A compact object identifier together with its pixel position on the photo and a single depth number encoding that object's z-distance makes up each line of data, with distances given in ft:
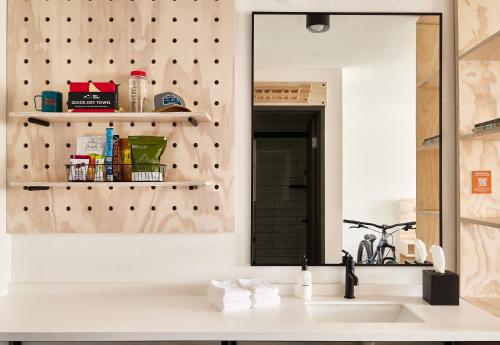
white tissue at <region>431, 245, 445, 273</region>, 6.66
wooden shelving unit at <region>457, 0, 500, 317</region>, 7.11
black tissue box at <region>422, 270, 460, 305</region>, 6.50
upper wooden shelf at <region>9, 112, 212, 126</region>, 6.54
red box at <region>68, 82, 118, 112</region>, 6.68
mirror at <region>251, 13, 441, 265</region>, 7.23
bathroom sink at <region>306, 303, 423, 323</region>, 6.73
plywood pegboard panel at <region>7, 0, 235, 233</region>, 7.16
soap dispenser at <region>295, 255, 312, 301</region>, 6.88
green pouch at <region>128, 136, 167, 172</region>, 6.75
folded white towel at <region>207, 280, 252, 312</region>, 6.14
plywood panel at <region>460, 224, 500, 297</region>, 7.09
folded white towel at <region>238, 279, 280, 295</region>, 6.40
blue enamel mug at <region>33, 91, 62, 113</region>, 6.81
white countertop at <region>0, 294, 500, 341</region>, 5.33
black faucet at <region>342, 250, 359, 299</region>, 6.94
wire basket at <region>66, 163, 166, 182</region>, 6.70
